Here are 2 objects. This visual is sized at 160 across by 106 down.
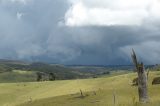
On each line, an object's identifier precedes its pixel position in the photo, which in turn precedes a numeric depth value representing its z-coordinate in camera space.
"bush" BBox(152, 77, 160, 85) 71.64
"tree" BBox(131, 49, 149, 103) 38.41
